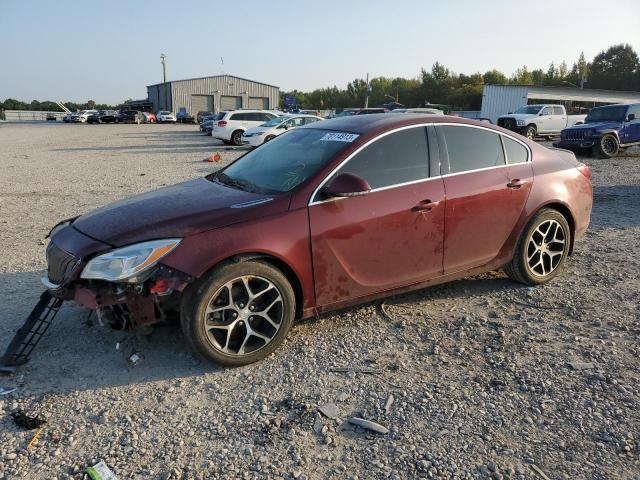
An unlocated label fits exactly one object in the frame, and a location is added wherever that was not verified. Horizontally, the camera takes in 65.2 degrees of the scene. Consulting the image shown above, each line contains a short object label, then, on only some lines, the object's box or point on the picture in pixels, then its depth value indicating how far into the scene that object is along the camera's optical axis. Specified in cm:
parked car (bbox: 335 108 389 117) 2338
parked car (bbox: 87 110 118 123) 5847
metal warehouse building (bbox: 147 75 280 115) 6950
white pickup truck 2336
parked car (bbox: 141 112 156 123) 5931
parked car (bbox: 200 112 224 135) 3141
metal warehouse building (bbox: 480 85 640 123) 4003
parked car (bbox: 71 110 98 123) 6031
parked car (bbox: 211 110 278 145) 2347
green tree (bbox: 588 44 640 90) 7112
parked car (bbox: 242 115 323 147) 2017
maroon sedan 325
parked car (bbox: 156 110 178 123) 5788
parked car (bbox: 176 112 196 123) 5744
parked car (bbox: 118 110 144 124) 5697
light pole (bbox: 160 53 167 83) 7266
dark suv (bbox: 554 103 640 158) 1627
